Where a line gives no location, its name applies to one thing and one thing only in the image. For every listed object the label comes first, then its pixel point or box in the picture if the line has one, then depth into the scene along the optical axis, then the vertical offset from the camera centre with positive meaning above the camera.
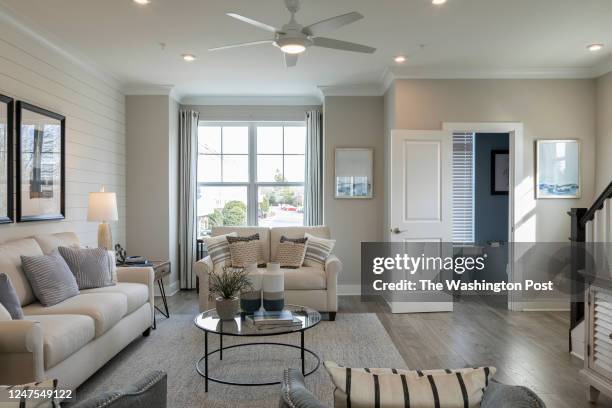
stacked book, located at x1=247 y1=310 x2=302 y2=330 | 3.18 -0.84
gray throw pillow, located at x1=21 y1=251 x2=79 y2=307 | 3.34 -0.57
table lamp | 4.61 -0.12
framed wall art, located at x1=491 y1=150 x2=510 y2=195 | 7.03 +0.42
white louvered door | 2.79 -0.80
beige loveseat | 4.85 -0.90
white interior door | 5.25 +0.10
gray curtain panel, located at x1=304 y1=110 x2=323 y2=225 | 6.59 +0.45
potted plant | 3.32 -0.68
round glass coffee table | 3.06 -0.86
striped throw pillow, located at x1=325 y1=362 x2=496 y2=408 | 1.18 -0.48
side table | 4.78 -0.75
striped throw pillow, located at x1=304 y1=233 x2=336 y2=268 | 5.27 -0.58
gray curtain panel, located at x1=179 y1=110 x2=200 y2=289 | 6.56 -0.06
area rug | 3.00 -1.25
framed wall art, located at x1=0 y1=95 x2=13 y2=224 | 3.68 +0.32
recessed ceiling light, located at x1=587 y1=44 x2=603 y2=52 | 4.51 +1.48
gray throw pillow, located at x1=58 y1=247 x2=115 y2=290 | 3.83 -0.55
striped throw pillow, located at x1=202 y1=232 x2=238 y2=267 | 5.18 -0.56
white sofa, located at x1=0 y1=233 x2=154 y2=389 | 2.42 -0.79
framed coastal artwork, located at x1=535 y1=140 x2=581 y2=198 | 5.35 +0.37
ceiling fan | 2.91 +1.10
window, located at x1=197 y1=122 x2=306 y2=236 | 6.79 +0.49
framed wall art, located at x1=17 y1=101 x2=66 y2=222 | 3.93 +0.32
